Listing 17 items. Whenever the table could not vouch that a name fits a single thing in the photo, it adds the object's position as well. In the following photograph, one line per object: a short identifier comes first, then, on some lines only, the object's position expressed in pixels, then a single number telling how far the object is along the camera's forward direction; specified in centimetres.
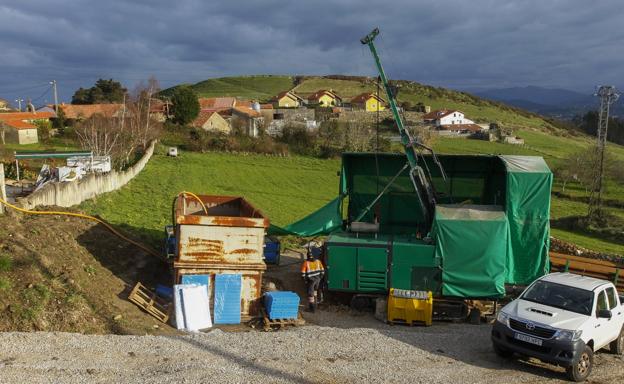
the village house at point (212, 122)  6506
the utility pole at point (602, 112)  4109
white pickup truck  997
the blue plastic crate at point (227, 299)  1284
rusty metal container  1285
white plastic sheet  1220
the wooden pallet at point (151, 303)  1249
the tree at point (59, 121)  6238
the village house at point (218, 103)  8419
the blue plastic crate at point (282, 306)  1276
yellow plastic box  1348
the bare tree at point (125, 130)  4191
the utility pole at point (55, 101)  6775
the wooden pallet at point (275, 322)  1261
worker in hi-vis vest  1423
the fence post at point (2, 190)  1441
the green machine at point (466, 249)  1439
